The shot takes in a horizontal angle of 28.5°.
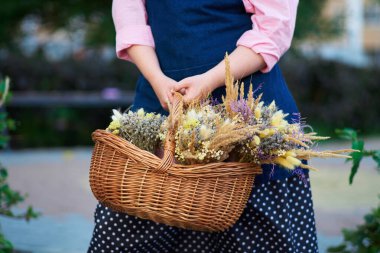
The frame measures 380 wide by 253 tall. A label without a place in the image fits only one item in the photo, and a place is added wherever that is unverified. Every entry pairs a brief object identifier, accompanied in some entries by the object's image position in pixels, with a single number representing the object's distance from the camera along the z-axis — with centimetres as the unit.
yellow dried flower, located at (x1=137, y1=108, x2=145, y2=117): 232
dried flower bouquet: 212
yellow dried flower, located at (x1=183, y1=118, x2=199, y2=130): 213
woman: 246
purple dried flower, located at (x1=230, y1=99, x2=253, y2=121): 217
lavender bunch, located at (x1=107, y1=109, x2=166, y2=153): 225
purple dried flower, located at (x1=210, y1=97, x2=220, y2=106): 239
